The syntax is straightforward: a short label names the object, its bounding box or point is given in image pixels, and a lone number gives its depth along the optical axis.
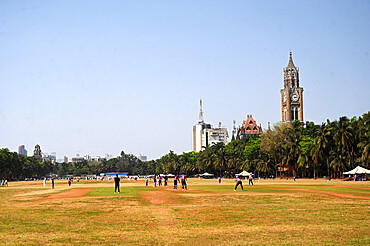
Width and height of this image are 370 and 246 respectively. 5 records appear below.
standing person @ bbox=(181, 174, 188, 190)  51.62
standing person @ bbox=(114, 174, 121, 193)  44.38
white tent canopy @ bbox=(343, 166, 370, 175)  74.28
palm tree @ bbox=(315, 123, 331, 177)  96.44
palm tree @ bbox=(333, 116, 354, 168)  89.34
